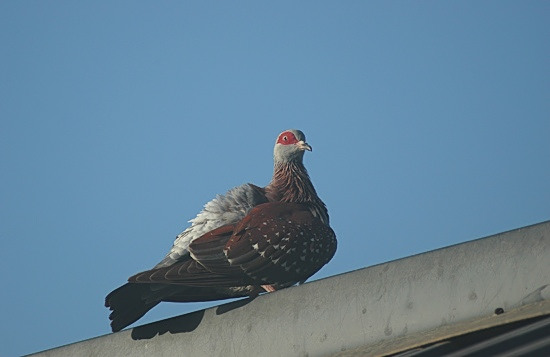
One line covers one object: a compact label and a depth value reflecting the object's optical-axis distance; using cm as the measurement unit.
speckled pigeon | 1306
